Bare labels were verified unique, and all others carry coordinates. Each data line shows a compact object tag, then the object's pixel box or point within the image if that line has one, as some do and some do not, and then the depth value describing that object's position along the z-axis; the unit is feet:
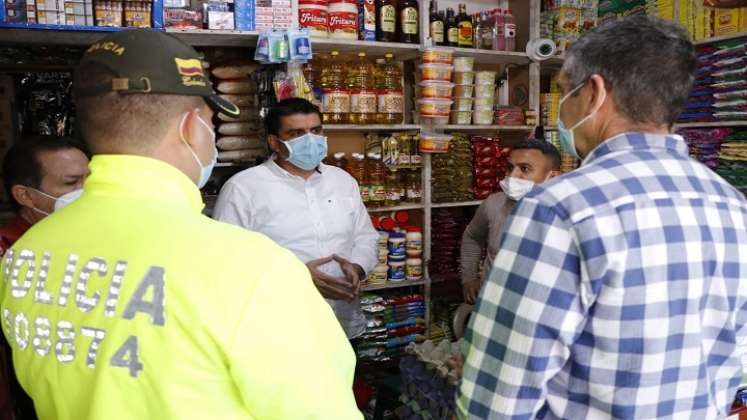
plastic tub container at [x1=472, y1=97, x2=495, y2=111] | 13.10
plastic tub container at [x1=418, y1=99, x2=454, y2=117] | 12.07
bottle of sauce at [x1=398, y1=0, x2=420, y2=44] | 12.00
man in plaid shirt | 3.45
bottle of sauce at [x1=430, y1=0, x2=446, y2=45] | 12.34
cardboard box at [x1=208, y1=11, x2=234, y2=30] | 10.07
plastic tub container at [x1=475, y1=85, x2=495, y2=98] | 13.08
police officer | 2.62
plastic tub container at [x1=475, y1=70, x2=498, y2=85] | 13.04
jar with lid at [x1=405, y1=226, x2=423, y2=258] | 12.51
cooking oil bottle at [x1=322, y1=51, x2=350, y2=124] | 11.41
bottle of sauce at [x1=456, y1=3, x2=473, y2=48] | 12.68
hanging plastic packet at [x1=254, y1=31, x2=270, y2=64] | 9.94
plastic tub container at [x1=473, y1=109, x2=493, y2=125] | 13.14
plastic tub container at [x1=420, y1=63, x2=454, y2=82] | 11.90
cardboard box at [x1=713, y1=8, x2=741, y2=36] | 11.39
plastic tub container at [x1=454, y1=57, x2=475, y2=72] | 12.76
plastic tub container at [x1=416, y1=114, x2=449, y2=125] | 12.29
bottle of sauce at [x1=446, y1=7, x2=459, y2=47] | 12.55
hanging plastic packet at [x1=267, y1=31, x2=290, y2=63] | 9.86
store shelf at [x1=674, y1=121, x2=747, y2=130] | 11.57
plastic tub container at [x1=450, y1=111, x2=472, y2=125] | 12.88
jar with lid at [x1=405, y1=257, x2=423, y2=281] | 12.59
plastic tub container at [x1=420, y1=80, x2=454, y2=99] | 11.99
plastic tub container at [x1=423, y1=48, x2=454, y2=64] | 11.89
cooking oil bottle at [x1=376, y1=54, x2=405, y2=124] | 11.96
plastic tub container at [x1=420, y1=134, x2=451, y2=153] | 12.11
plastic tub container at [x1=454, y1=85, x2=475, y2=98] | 12.76
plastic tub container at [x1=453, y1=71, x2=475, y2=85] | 12.76
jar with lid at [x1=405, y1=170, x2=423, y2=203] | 12.57
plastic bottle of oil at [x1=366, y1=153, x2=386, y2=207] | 12.08
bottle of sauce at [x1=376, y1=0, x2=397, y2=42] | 11.80
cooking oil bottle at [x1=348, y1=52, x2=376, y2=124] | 11.67
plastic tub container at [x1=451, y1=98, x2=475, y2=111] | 12.83
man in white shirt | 8.80
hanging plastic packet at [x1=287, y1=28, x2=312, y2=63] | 9.84
